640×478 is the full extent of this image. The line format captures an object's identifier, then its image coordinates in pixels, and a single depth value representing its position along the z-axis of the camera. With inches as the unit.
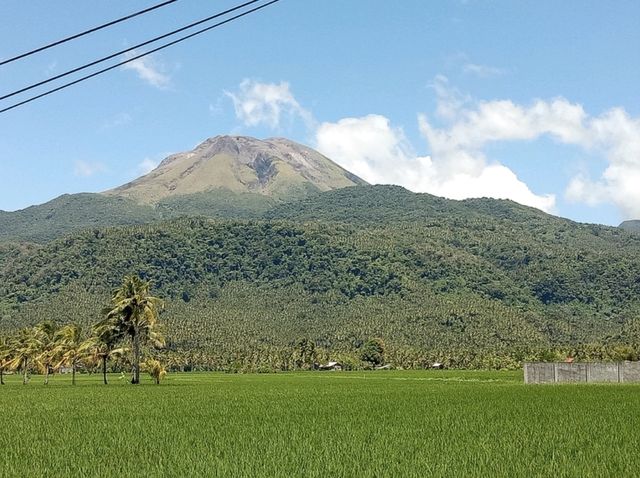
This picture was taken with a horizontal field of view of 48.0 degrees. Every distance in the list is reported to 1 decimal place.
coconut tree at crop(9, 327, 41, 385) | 2938.0
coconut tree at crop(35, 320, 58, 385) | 2822.3
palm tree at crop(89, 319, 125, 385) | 2391.7
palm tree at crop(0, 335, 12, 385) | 2961.6
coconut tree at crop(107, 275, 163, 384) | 2397.9
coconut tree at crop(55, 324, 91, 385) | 2669.8
